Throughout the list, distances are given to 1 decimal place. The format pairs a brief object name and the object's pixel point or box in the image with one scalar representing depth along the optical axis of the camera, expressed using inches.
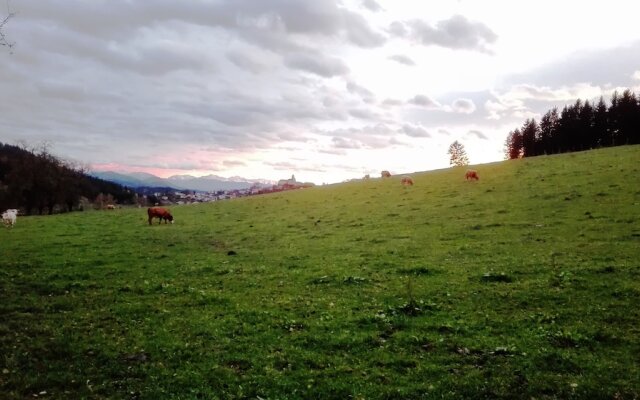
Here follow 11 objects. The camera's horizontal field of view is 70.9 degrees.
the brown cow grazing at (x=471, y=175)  2335.6
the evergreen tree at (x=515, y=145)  4997.5
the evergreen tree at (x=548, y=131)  4527.6
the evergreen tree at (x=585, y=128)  4264.3
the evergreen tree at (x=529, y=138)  4753.9
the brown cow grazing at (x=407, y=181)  2541.6
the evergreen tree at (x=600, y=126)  4175.7
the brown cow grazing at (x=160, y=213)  1852.9
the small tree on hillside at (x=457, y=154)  5383.9
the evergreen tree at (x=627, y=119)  3958.9
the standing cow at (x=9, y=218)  1784.0
